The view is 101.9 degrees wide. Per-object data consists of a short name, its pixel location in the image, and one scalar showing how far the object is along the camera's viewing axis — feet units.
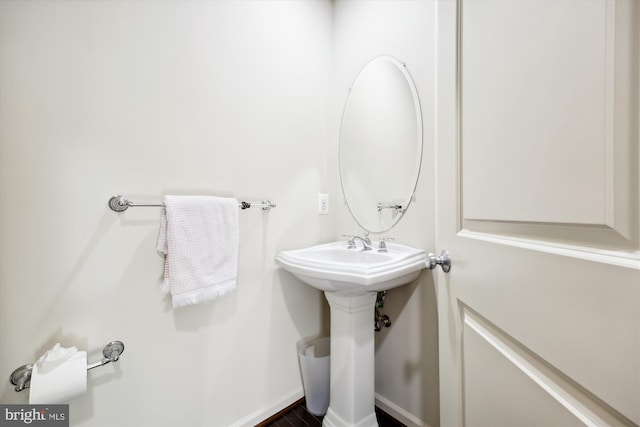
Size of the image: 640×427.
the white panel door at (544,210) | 1.06
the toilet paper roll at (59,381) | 2.43
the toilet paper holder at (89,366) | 2.57
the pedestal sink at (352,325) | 3.50
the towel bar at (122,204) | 3.06
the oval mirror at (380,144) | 4.25
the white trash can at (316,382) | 4.56
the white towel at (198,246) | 3.21
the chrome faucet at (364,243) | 4.42
